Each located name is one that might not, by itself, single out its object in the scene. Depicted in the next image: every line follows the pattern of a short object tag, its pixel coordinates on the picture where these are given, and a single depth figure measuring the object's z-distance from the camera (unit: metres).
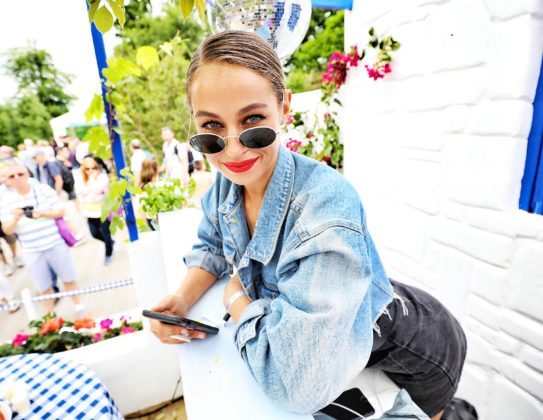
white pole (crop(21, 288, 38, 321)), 2.33
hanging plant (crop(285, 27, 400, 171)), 1.64
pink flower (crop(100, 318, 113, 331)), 1.85
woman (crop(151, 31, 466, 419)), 0.53
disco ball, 0.99
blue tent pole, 1.60
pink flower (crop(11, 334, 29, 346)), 1.64
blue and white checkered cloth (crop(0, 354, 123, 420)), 1.05
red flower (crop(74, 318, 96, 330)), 1.82
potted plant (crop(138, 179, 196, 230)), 1.61
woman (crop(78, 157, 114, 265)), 3.17
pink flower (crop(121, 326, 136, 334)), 1.83
